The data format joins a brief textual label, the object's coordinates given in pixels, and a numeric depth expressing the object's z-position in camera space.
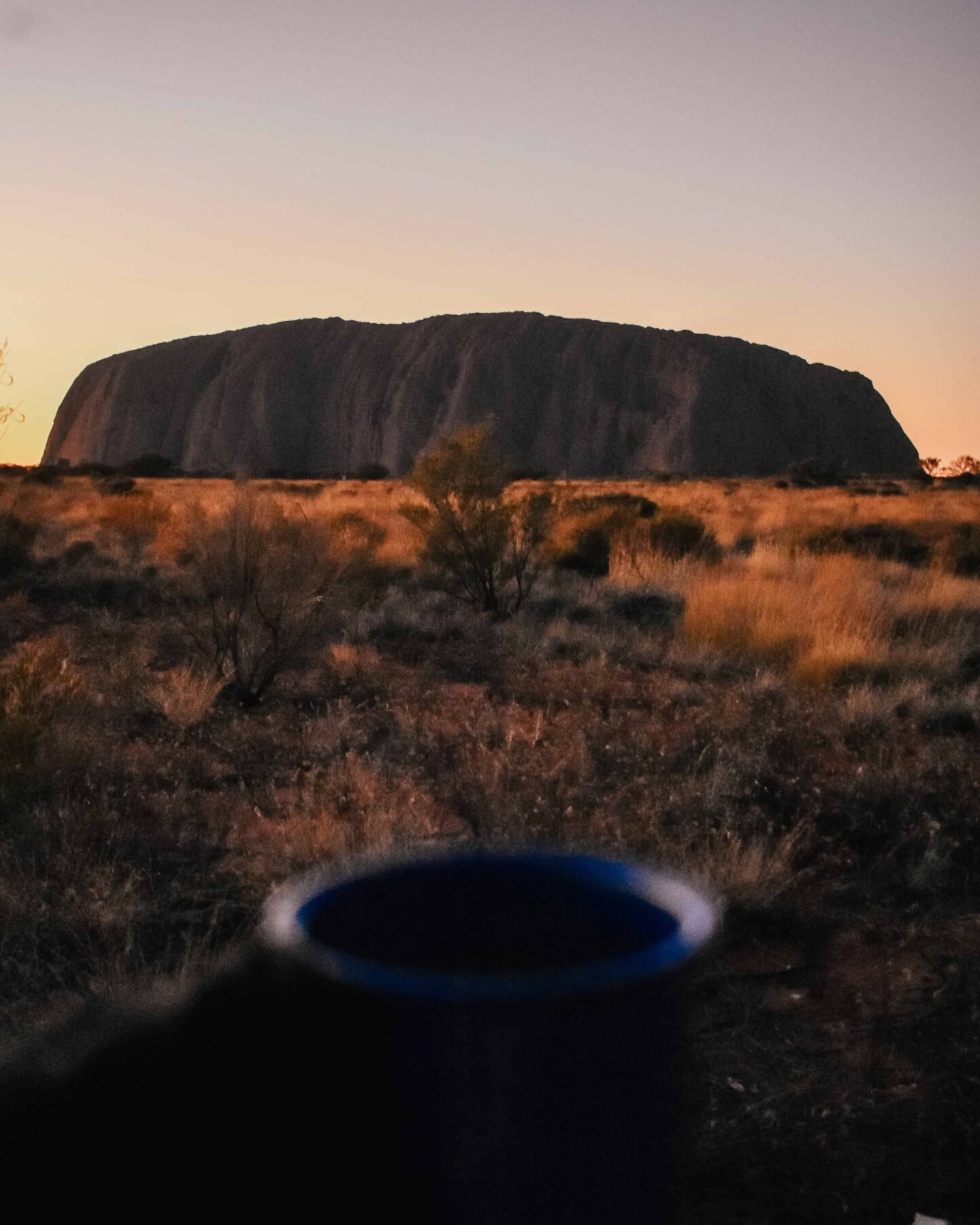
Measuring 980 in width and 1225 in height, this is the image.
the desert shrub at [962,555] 18.72
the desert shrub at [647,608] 13.34
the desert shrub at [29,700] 5.95
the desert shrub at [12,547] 17.73
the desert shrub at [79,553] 19.92
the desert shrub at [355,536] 15.11
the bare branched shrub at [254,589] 9.63
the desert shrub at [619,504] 22.12
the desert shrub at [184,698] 8.21
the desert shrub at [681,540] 18.64
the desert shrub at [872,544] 19.73
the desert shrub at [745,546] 21.36
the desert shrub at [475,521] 14.50
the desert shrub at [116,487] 43.78
